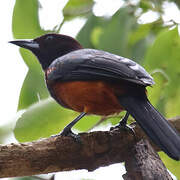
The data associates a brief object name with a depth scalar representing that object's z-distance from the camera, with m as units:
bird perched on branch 5.05
